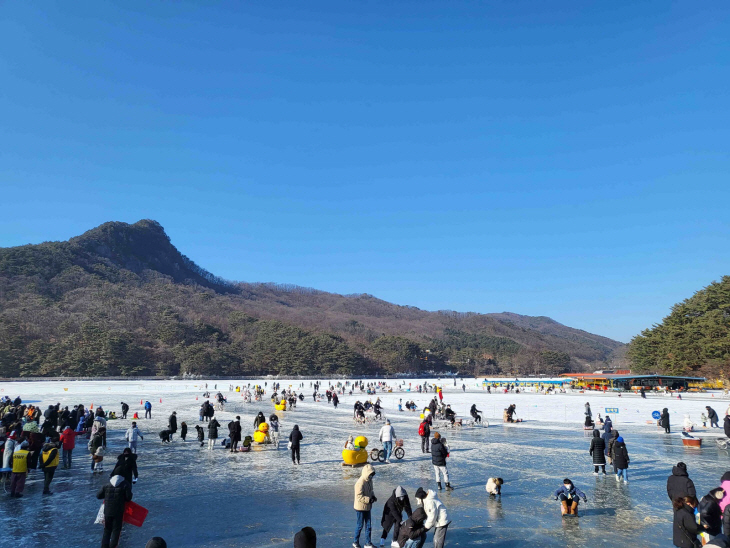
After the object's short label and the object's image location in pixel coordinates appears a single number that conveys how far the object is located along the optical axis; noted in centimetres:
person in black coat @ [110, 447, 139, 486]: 958
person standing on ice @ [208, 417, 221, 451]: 1872
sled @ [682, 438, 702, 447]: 1917
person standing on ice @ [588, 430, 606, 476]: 1359
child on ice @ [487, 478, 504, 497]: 1138
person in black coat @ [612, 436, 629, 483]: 1275
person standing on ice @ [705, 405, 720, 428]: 2516
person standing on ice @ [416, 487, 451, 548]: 752
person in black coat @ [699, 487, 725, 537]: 673
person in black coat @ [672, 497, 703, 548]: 650
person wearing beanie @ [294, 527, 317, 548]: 470
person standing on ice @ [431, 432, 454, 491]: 1169
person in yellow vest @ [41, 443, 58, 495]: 1172
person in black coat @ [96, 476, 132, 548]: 802
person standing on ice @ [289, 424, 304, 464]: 1548
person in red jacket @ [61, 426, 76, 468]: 1522
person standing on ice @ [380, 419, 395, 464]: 1596
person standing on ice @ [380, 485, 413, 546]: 777
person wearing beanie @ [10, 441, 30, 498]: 1151
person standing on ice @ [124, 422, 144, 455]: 1540
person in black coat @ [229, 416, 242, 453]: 1844
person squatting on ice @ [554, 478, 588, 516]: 998
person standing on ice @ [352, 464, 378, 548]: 826
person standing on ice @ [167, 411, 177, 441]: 2094
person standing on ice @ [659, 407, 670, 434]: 2291
